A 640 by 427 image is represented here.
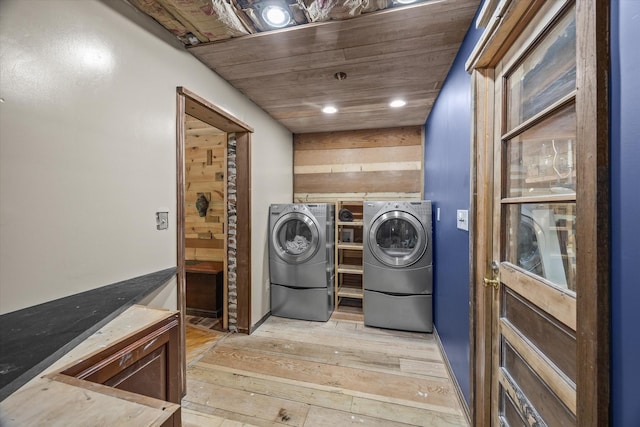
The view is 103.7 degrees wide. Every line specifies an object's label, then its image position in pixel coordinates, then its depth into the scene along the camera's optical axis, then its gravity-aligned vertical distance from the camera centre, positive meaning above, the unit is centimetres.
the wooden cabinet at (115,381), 66 -53
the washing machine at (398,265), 254 -56
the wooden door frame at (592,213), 58 +0
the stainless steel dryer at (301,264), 280 -59
